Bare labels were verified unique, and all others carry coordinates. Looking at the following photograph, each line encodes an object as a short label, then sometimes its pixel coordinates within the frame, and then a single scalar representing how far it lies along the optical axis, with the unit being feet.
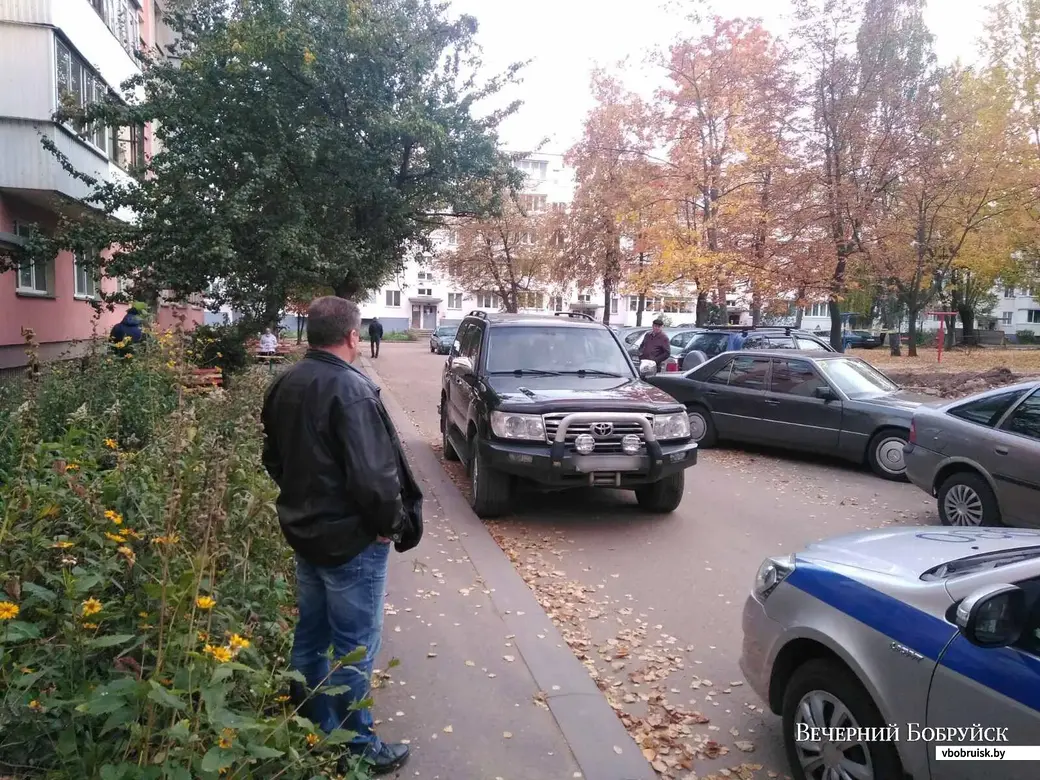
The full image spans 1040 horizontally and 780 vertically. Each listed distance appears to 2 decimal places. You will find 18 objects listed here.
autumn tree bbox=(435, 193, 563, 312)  136.87
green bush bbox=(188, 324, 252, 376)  44.34
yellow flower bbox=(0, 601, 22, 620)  8.01
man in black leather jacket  9.62
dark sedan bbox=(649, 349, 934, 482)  31.50
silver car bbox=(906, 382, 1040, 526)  20.61
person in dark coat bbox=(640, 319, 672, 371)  48.26
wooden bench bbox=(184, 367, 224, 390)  22.15
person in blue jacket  33.17
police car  7.91
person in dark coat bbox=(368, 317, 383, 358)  103.29
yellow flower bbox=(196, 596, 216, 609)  8.32
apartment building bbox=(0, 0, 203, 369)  41.65
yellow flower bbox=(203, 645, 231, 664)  7.92
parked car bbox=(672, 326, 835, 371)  50.78
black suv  22.17
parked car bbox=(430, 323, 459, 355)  130.11
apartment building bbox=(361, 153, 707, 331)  232.53
